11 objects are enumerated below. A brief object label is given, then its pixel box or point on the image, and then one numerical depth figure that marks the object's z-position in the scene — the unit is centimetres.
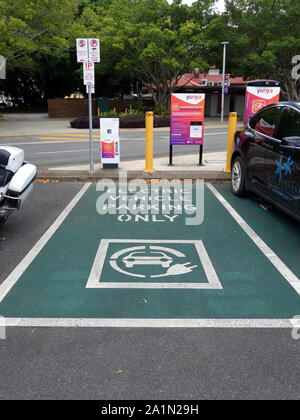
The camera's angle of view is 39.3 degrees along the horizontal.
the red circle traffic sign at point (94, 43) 916
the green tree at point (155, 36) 3105
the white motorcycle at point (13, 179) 562
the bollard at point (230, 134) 994
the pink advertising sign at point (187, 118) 1012
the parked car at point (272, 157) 580
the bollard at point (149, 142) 965
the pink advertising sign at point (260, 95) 1007
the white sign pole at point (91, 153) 959
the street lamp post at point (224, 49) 3215
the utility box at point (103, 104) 3575
